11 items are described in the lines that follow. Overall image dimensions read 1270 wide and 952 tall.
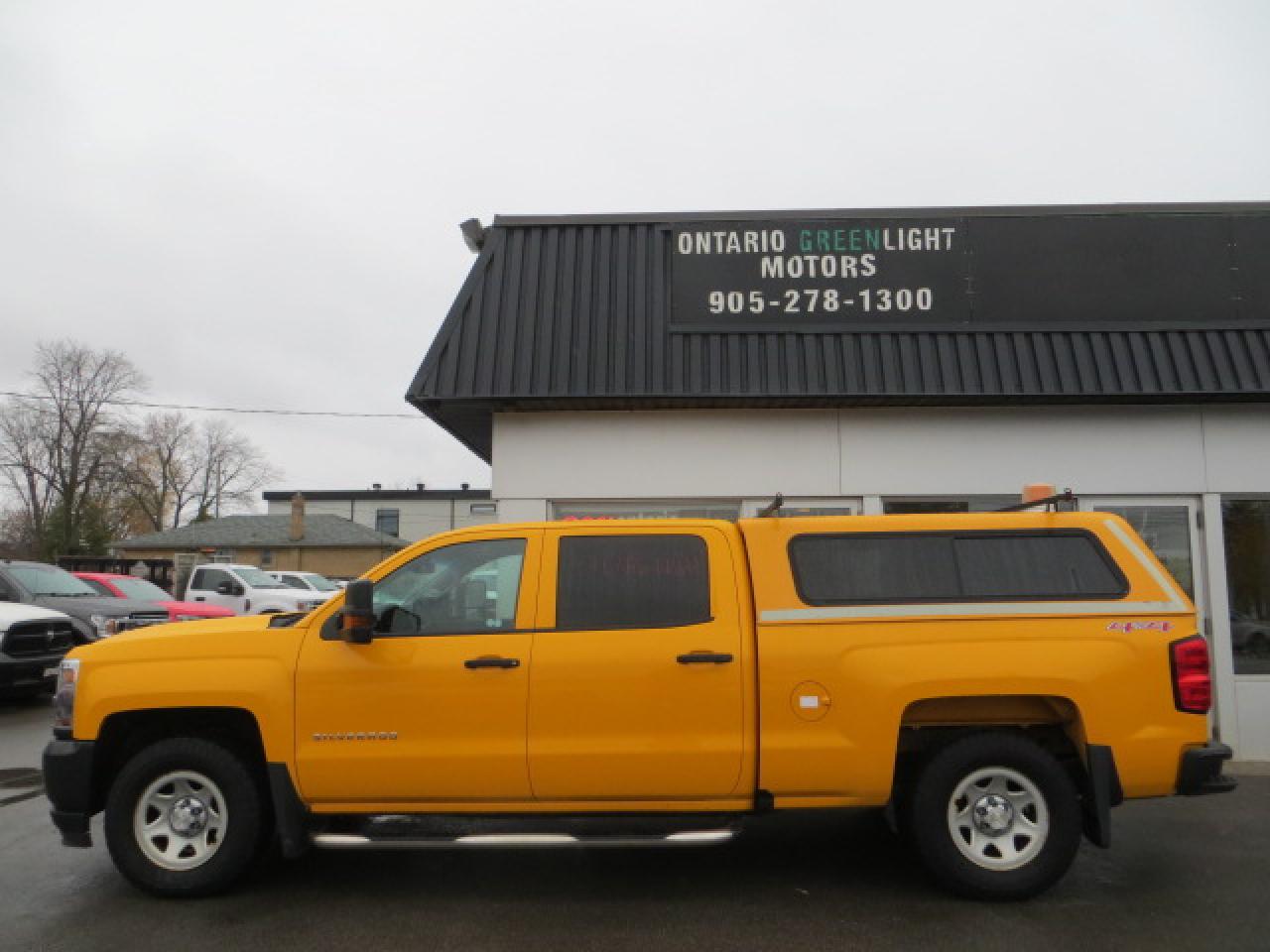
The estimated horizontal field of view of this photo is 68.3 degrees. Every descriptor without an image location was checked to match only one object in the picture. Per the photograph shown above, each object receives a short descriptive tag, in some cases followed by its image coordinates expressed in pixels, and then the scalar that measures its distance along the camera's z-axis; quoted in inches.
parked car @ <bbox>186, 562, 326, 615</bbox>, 871.1
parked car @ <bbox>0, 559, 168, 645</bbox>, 522.0
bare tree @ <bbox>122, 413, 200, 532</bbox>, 2450.8
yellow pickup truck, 188.2
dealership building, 336.5
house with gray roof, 1845.5
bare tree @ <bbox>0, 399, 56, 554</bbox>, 2047.2
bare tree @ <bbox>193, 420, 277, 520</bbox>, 2667.3
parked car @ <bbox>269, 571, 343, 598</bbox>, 1095.6
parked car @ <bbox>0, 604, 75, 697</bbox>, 448.1
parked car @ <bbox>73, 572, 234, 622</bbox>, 612.4
